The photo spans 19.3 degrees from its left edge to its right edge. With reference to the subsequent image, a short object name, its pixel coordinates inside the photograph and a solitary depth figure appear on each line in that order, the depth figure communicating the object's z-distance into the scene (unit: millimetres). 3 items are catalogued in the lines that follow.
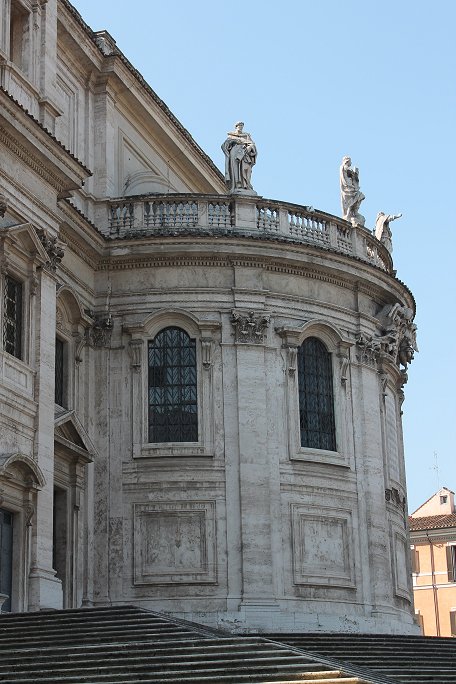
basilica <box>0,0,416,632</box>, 27656
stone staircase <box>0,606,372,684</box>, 14867
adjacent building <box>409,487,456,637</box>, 61375
